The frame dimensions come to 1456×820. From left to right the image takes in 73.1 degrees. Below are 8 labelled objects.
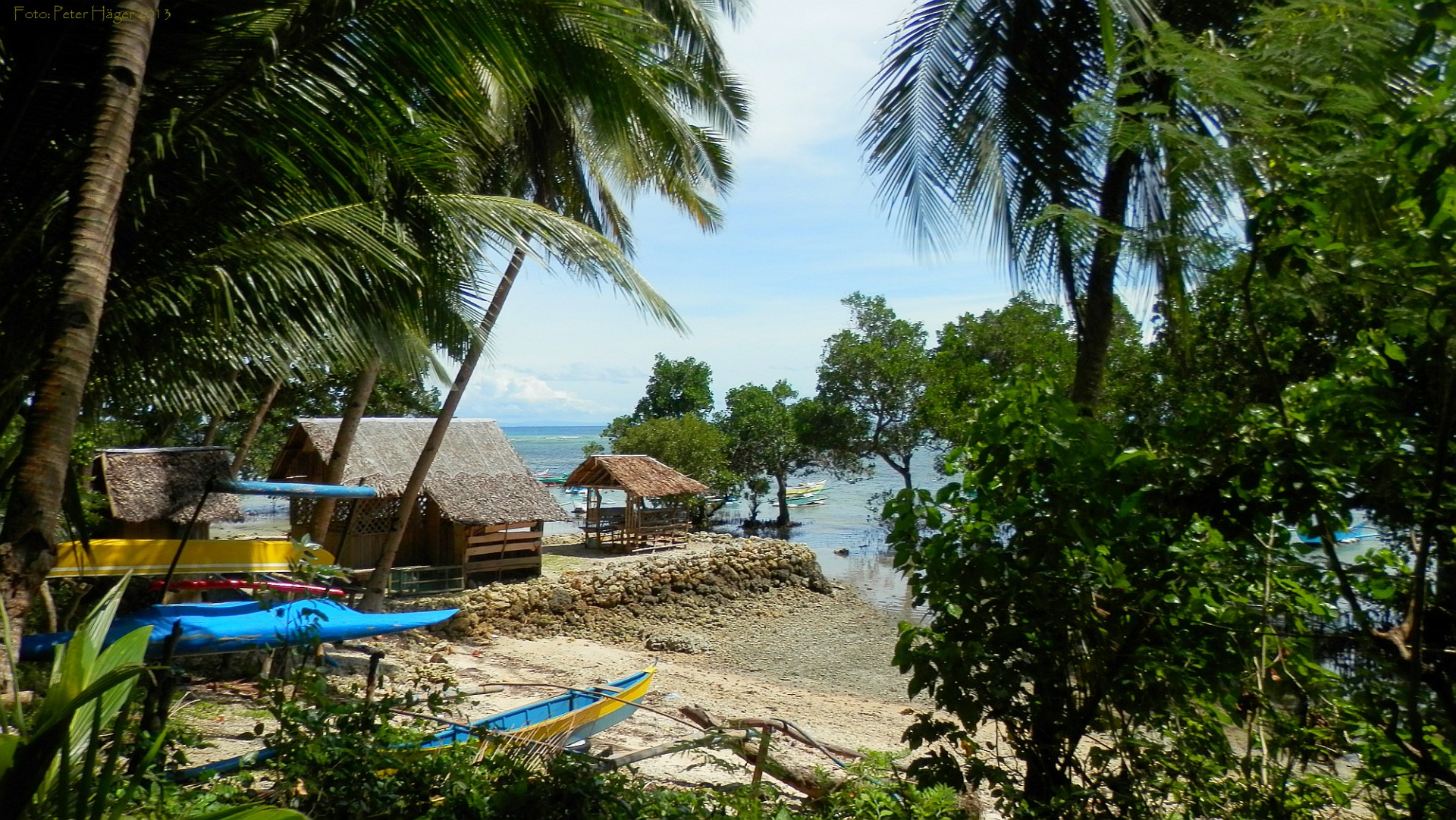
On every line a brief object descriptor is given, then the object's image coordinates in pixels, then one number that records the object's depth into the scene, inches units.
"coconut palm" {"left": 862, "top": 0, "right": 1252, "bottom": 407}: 214.1
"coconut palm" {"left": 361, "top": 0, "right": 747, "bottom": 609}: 489.4
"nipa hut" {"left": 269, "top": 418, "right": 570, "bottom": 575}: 722.8
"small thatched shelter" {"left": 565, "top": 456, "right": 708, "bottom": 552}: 991.0
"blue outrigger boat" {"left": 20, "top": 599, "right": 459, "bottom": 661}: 281.4
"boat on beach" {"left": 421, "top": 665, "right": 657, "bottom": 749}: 257.6
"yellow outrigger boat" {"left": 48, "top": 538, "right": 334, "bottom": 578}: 315.0
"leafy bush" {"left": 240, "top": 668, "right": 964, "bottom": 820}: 111.1
